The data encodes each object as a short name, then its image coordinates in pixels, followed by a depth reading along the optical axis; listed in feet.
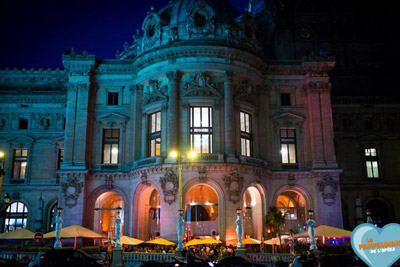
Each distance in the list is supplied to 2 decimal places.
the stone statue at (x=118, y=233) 108.37
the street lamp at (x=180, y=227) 112.07
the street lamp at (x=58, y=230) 114.93
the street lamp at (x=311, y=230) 109.87
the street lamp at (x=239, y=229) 108.58
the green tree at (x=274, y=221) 139.23
